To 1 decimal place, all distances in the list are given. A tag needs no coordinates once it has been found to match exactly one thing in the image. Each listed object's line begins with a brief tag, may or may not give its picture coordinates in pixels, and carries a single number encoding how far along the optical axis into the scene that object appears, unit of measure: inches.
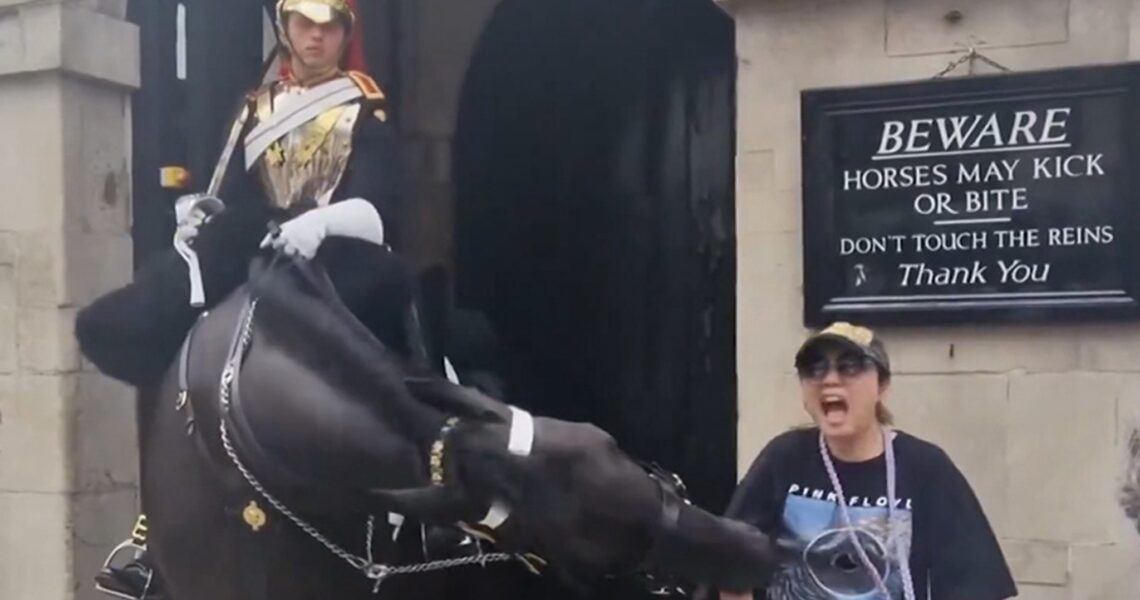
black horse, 114.0
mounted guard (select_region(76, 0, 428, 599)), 144.3
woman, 112.2
